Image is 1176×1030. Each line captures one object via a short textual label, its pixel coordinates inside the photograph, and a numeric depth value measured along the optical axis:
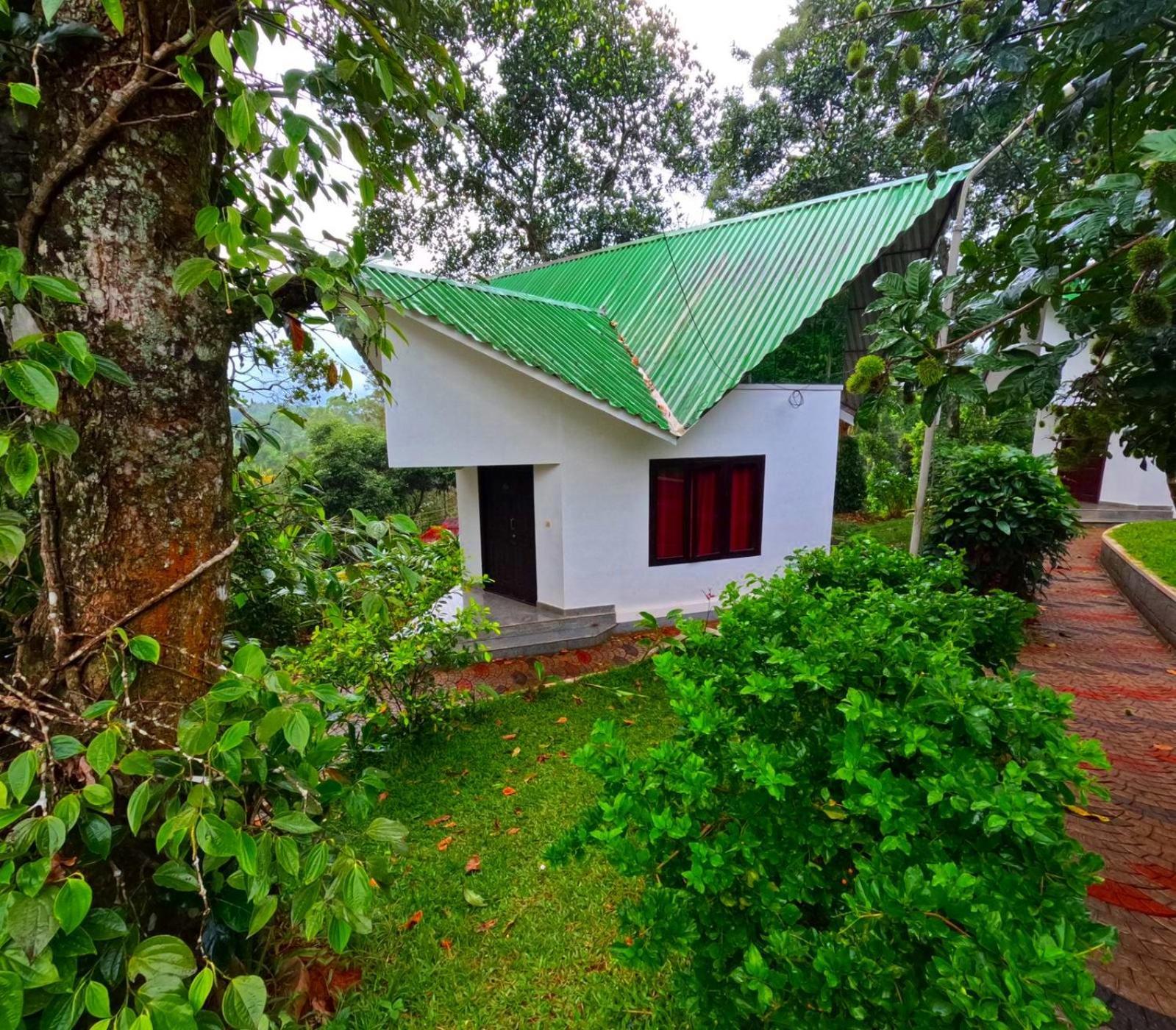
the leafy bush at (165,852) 1.05
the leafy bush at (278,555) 2.18
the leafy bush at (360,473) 15.01
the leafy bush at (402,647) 3.99
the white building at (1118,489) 12.17
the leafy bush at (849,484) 15.88
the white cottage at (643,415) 6.70
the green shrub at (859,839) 1.30
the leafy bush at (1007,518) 6.06
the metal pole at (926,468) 7.07
